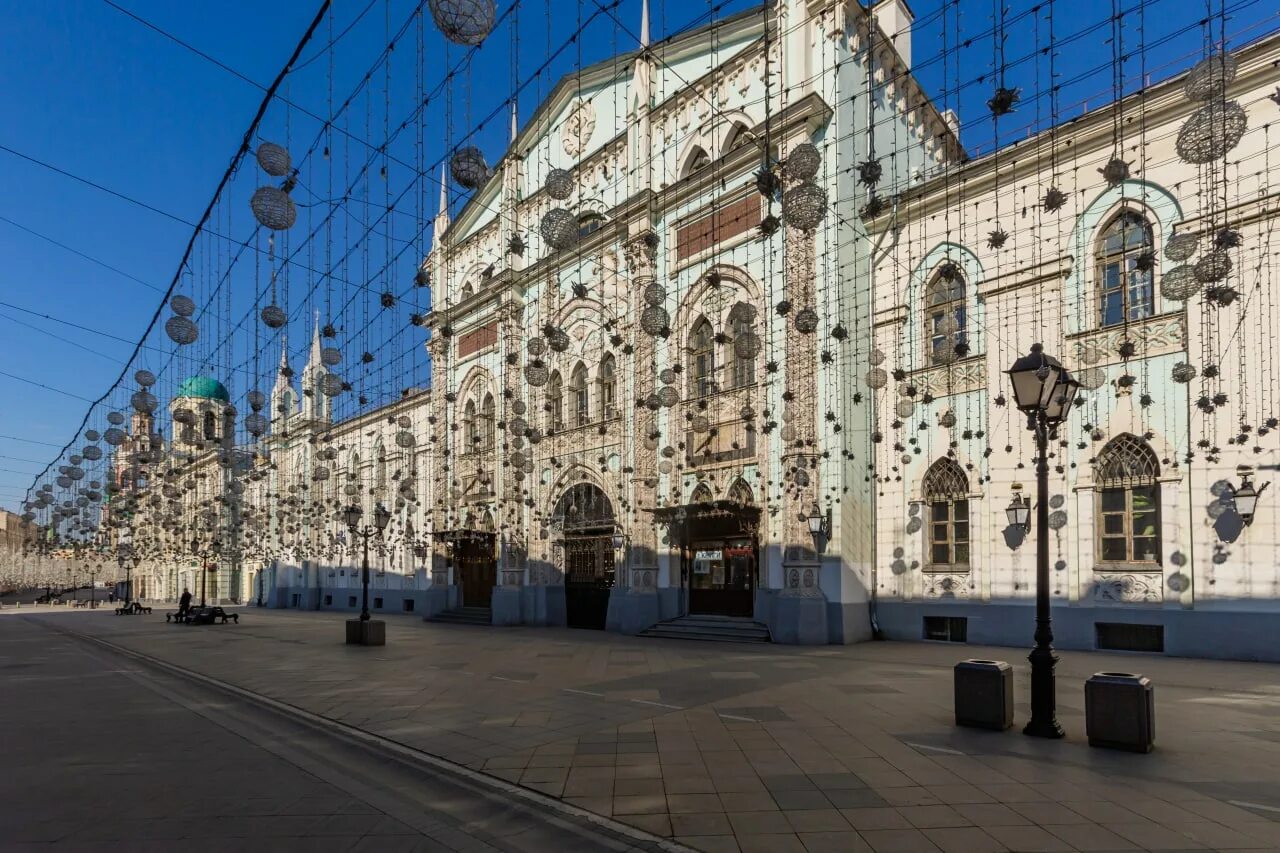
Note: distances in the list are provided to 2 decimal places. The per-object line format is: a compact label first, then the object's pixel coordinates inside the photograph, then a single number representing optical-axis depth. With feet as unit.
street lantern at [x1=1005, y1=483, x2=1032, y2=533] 56.65
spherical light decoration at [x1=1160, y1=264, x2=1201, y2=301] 41.65
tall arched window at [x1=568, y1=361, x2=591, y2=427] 93.81
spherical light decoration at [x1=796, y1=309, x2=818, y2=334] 46.86
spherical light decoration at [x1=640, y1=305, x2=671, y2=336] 48.52
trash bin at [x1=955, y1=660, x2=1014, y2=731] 30.17
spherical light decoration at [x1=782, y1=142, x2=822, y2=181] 36.83
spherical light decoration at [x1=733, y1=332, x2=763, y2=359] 51.13
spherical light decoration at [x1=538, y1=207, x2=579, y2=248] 41.24
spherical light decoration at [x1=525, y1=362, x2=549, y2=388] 60.29
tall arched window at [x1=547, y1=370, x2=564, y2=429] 95.04
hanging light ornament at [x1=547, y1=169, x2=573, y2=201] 42.39
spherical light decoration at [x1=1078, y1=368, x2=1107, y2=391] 55.42
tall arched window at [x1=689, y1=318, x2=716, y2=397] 77.97
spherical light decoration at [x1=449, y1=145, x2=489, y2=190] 33.32
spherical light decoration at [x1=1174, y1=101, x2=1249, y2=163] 30.17
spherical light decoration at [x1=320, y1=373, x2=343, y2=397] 54.08
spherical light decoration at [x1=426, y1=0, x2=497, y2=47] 24.76
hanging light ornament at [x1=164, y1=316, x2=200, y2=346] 50.52
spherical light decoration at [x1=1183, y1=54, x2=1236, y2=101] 29.60
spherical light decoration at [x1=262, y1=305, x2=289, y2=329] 44.21
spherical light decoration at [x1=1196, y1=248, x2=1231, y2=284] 32.76
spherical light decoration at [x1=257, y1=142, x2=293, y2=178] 33.40
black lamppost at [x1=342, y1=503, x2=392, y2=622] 74.49
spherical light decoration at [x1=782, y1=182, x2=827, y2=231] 36.68
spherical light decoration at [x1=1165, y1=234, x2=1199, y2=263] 37.99
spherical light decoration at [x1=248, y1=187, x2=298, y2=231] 33.88
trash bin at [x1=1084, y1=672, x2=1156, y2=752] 26.45
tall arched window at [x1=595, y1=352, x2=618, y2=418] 88.74
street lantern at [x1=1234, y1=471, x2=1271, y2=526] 48.73
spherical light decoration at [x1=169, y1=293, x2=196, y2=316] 52.47
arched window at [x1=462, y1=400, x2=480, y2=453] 112.57
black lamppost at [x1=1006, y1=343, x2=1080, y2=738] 29.12
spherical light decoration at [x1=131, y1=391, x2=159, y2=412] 59.88
